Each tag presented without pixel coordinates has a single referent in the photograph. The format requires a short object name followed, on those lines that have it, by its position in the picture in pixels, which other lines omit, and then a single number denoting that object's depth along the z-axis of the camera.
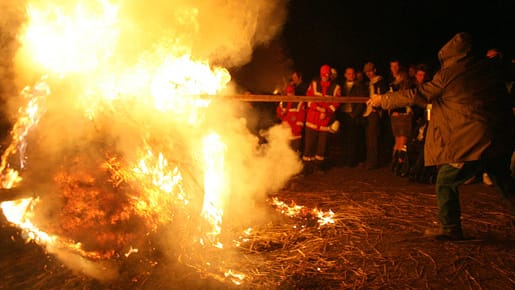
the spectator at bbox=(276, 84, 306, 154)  8.40
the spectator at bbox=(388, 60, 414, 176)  7.67
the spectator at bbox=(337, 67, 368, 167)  8.23
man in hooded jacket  4.17
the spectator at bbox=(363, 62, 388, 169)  8.10
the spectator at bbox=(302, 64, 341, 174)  8.06
